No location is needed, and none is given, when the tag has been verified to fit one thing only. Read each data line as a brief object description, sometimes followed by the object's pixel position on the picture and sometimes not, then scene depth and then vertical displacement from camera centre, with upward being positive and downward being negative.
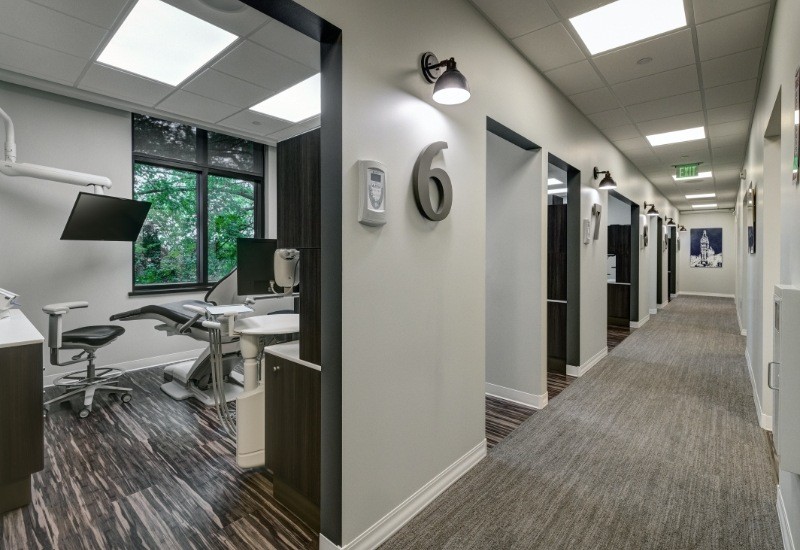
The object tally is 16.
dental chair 3.39 -0.76
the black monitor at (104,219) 3.55 +0.47
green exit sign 6.85 +1.72
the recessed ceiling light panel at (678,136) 5.02 +1.74
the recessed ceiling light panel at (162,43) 2.53 +1.62
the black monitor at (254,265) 3.18 +0.02
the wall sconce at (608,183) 4.41 +0.95
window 4.51 +0.86
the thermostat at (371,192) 1.67 +0.33
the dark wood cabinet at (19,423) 2.01 -0.81
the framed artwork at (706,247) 12.95 +0.66
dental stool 3.15 -0.64
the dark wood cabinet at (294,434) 1.83 -0.83
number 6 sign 1.99 +0.44
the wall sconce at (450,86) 1.85 +0.85
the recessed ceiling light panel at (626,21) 2.51 +1.66
